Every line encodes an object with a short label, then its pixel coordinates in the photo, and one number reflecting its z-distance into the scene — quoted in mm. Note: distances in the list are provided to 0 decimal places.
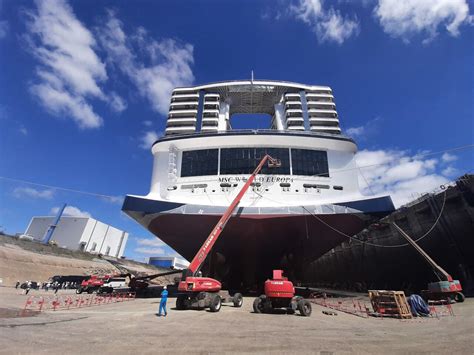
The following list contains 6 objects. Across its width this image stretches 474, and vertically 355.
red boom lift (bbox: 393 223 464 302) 15008
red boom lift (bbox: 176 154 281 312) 12266
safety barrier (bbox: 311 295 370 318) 13098
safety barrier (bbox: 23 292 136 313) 14016
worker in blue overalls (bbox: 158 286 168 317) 10695
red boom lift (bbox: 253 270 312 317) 11995
